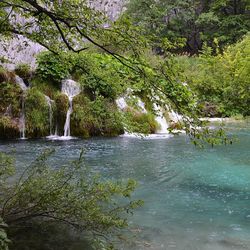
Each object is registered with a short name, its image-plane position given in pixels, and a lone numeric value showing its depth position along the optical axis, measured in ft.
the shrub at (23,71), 51.39
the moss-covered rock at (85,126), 47.44
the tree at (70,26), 12.50
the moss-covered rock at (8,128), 45.36
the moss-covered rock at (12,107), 47.02
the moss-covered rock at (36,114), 46.85
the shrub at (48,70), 51.49
